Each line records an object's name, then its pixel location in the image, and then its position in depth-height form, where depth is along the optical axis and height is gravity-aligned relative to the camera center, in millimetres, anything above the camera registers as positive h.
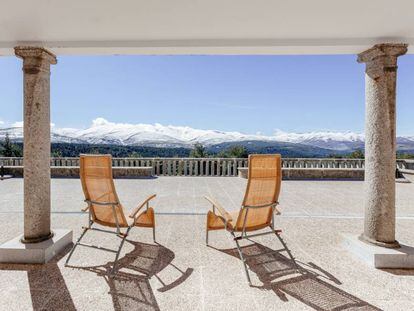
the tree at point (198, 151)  27045 +218
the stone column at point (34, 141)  3029 +127
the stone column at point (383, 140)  2992 +174
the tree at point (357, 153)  25453 +150
